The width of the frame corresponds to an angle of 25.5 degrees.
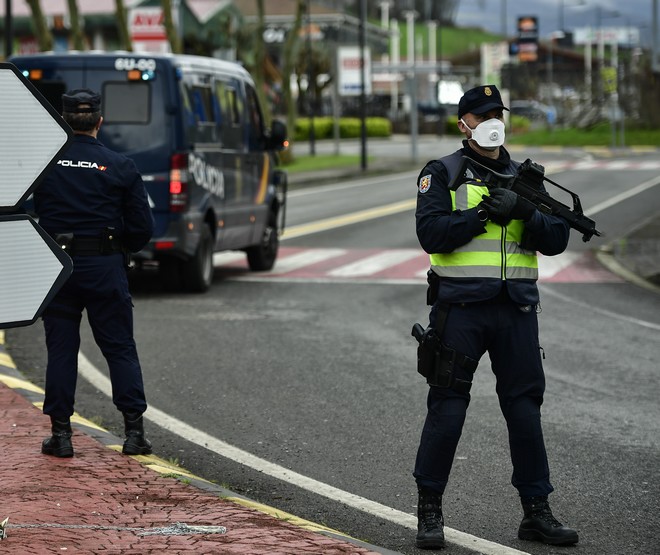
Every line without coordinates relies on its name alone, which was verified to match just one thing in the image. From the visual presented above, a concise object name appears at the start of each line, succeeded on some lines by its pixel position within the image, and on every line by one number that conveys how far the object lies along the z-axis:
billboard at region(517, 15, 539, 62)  101.94
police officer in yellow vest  6.05
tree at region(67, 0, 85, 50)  38.47
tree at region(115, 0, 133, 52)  38.09
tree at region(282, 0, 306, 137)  47.69
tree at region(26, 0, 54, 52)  36.53
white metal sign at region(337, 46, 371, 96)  52.28
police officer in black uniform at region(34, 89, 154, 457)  7.52
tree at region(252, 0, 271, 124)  45.22
